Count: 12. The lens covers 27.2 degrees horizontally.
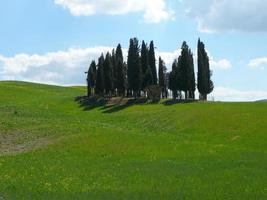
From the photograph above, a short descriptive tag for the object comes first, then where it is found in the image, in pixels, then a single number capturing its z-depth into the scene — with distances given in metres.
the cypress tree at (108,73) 111.38
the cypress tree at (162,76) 107.98
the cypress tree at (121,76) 105.62
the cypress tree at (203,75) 97.85
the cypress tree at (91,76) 125.88
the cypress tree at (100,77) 115.22
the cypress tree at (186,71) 97.56
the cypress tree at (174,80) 101.25
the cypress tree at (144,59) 103.49
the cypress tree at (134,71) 99.81
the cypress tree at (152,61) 103.25
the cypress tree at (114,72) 108.94
